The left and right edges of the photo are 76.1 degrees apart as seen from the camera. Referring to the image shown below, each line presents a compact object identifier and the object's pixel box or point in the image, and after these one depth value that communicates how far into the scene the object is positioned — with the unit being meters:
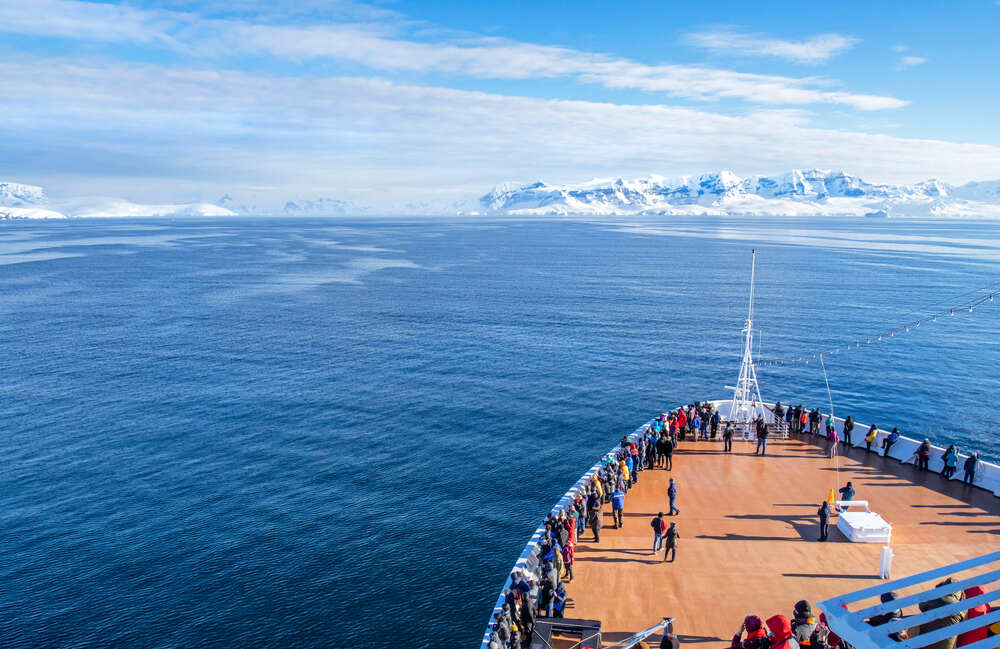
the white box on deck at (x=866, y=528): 21.56
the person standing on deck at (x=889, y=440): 28.72
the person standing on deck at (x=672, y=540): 20.72
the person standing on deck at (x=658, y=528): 21.05
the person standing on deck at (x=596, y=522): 22.27
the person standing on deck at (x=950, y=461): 26.34
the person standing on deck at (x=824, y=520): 21.52
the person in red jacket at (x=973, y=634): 12.45
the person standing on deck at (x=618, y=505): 23.01
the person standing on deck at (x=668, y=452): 28.31
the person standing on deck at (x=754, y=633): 13.17
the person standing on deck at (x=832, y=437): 29.11
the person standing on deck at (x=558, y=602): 18.16
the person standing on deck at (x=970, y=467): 25.47
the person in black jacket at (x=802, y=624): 13.96
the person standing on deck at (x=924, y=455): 27.33
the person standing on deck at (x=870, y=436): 29.66
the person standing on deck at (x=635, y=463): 27.69
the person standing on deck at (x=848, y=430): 30.77
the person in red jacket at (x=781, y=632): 12.58
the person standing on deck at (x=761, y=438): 29.77
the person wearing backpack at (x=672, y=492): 23.25
